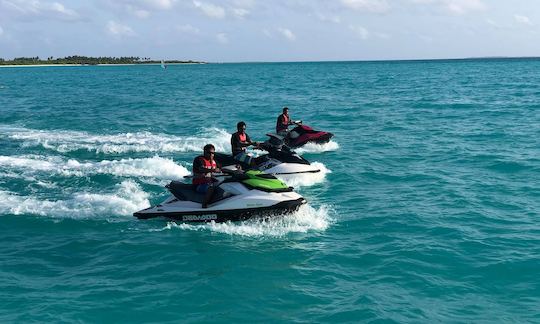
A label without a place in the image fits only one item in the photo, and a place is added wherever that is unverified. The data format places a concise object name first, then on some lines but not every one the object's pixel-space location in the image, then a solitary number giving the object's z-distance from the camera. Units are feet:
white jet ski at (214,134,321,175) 52.05
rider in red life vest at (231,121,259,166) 52.60
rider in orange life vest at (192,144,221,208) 40.15
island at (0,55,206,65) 645.87
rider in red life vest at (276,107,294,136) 71.92
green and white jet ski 38.63
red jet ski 72.02
